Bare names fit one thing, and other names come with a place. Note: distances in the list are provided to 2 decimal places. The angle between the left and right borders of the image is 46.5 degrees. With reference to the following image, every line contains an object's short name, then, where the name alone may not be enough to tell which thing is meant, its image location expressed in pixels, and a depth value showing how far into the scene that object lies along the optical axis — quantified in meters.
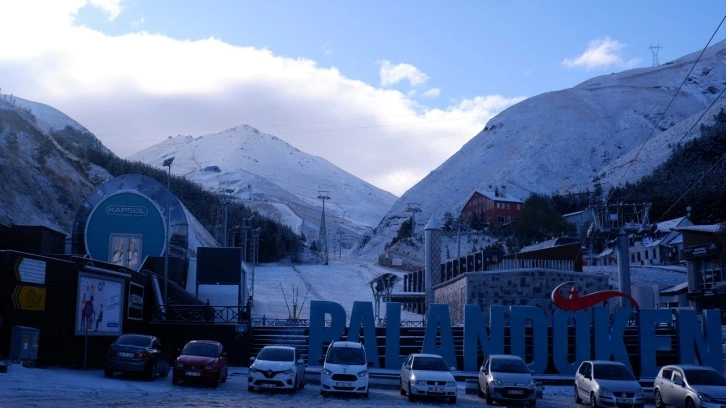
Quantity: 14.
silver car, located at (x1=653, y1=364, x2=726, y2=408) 20.86
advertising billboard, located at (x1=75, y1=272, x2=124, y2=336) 27.80
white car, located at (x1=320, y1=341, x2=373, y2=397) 23.53
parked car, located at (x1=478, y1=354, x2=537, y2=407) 23.23
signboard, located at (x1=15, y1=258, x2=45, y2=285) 24.40
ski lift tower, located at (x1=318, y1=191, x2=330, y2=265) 91.09
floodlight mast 36.00
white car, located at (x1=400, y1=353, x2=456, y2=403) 23.25
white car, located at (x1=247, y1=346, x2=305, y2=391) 23.67
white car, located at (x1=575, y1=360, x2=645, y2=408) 22.25
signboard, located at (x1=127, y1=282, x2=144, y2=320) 31.97
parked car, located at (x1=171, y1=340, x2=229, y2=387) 24.30
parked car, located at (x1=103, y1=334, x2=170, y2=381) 24.66
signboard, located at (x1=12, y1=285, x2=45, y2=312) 24.44
